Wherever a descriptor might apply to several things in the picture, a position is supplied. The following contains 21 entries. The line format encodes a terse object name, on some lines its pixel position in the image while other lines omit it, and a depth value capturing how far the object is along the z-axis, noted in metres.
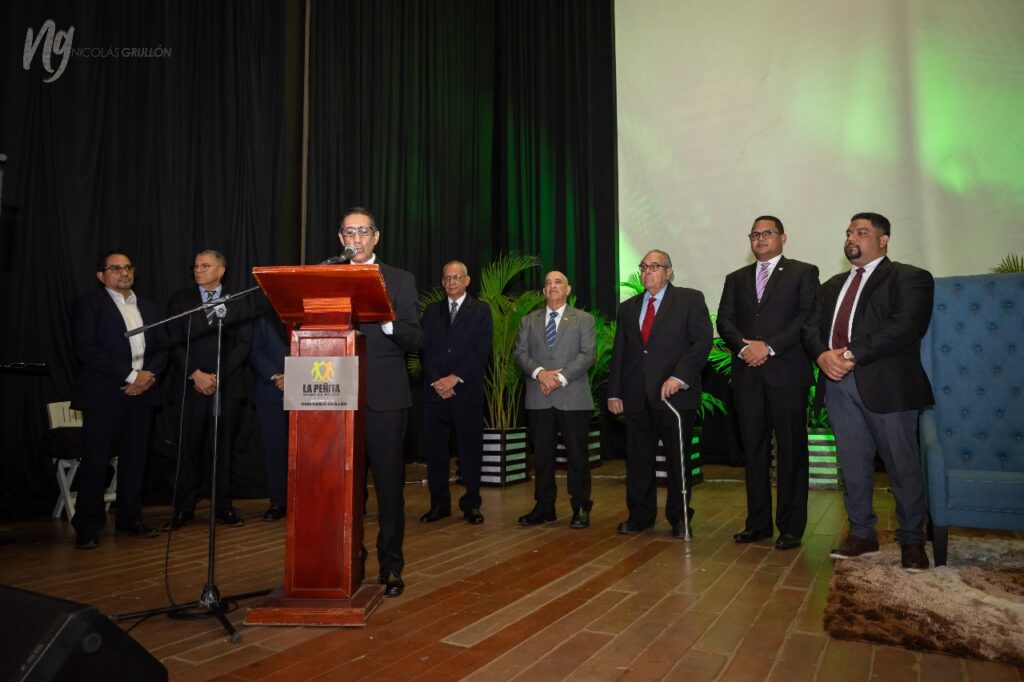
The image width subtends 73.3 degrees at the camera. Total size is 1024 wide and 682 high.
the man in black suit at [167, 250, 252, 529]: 4.39
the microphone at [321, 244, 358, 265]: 2.26
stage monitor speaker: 1.07
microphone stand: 2.28
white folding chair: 4.50
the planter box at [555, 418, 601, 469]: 6.83
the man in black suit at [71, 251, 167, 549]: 4.02
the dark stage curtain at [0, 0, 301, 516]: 4.62
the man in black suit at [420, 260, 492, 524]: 4.57
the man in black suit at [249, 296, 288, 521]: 4.59
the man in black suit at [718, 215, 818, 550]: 3.61
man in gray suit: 4.23
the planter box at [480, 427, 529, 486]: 6.05
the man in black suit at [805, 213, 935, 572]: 3.17
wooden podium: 2.43
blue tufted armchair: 3.37
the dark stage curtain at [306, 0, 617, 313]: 6.71
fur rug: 2.15
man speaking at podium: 2.66
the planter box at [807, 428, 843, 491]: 5.70
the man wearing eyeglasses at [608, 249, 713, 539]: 3.92
